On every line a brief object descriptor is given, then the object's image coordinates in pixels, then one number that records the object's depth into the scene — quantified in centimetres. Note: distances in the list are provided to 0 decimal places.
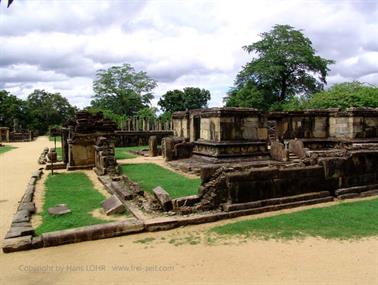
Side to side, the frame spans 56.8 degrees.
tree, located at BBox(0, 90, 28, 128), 4997
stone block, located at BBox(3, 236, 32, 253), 600
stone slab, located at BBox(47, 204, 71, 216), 785
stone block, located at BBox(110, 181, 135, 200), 906
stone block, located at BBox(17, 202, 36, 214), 823
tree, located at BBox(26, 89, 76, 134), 5682
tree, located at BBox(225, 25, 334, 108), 3634
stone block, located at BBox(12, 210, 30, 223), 725
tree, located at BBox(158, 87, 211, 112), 5806
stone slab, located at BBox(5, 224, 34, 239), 638
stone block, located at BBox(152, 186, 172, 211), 795
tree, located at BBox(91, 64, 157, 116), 4984
